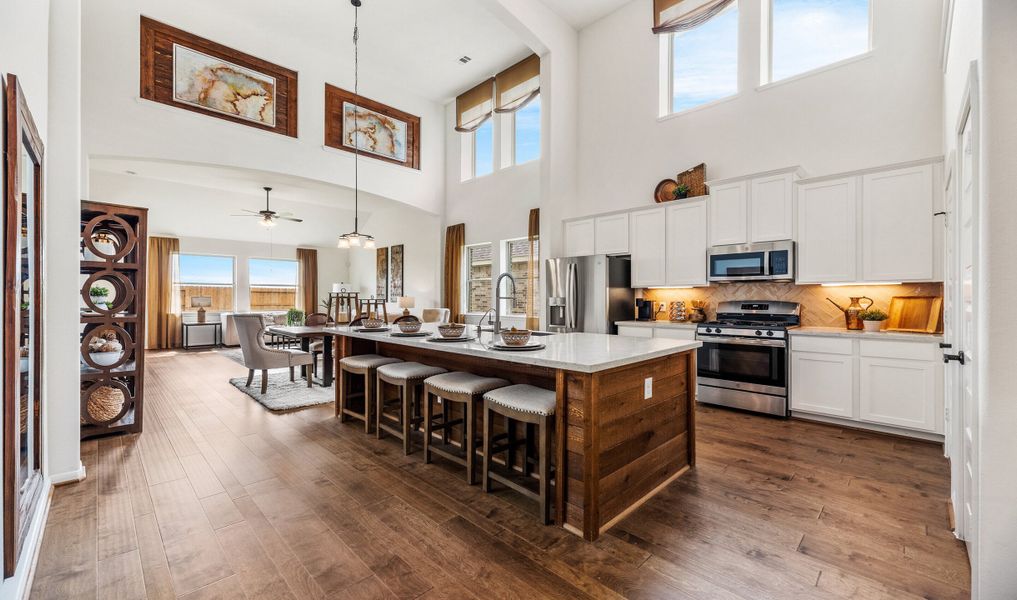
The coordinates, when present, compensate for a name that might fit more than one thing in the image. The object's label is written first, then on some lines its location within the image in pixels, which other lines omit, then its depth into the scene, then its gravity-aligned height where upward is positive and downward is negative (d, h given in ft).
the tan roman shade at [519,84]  21.21 +10.98
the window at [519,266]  23.36 +1.81
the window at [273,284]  34.50 +1.19
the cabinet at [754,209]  13.14 +2.88
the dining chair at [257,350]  15.93 -1.93
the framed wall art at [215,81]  17.20 +9.46
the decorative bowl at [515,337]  7.95 -0.72
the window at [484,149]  25.41 +9.02
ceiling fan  24.20 +4.61
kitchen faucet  9.00 -0.56
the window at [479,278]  25.53 +1.23
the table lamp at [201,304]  31.35 -0.42
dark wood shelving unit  10.78 -0.28
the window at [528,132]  23.10 +9.10
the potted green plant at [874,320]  11.91 -0.60
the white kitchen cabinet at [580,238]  18.53 +2.68
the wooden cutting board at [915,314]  11.35 -0.43
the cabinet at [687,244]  15.08 +1.96
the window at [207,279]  31.32 +1.42
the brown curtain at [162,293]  29.63 +0.37
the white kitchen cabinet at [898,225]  11.13 +1.95
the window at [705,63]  16.17 +9.28
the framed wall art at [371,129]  22.33 +9.44
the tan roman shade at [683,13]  15.33 +10.49
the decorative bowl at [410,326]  10.89 -0.70
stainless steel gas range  12.69 -1.81
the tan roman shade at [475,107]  24.07 +11.07
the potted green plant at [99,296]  11.12 +0.06
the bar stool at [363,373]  11.30 -2.19
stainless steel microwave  13.07 +1.15
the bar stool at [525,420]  6.84 -2.04
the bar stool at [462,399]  8.21 -1.97
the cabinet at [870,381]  10.53 -2.19
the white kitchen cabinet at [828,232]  12.14 +1.94
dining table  16.95 -1.56
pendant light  18.72 +8.35
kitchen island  6.44 -1.98
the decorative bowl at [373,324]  12.01 -0.72
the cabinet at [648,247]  16.21 +2.00
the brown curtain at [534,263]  21.85 +1.80
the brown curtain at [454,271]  26.27 +1.72
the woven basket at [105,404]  10.83 -2.70
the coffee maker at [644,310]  17.83 -0.48
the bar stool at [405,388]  9.74 -2.09
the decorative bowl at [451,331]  9.46 -0.72
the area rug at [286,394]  14.35 -3.50
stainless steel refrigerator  16.78 +0.18
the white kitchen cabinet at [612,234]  17.33 +2.65
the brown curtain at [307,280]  36.40 +1.56
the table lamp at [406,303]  28.91 -0.31
